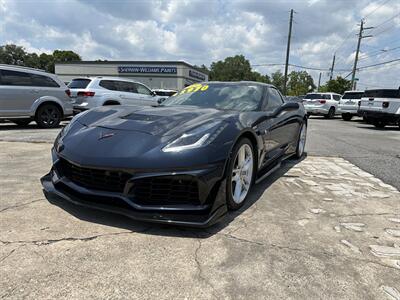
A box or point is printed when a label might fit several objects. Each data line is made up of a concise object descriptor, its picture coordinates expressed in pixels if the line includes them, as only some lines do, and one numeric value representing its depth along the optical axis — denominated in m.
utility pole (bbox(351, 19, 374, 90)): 36.02
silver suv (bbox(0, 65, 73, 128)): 8.80
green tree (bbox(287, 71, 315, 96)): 98.94
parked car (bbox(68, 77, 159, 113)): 10.41
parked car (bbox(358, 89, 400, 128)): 13.63
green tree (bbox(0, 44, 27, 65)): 86.31
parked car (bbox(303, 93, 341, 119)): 20.58
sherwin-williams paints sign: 43.31
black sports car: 2.57
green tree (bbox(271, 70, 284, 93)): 115.19
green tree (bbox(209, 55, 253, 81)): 110.36
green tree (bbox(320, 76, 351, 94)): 53.41
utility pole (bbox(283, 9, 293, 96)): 36.43
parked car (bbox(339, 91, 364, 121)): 18.81
